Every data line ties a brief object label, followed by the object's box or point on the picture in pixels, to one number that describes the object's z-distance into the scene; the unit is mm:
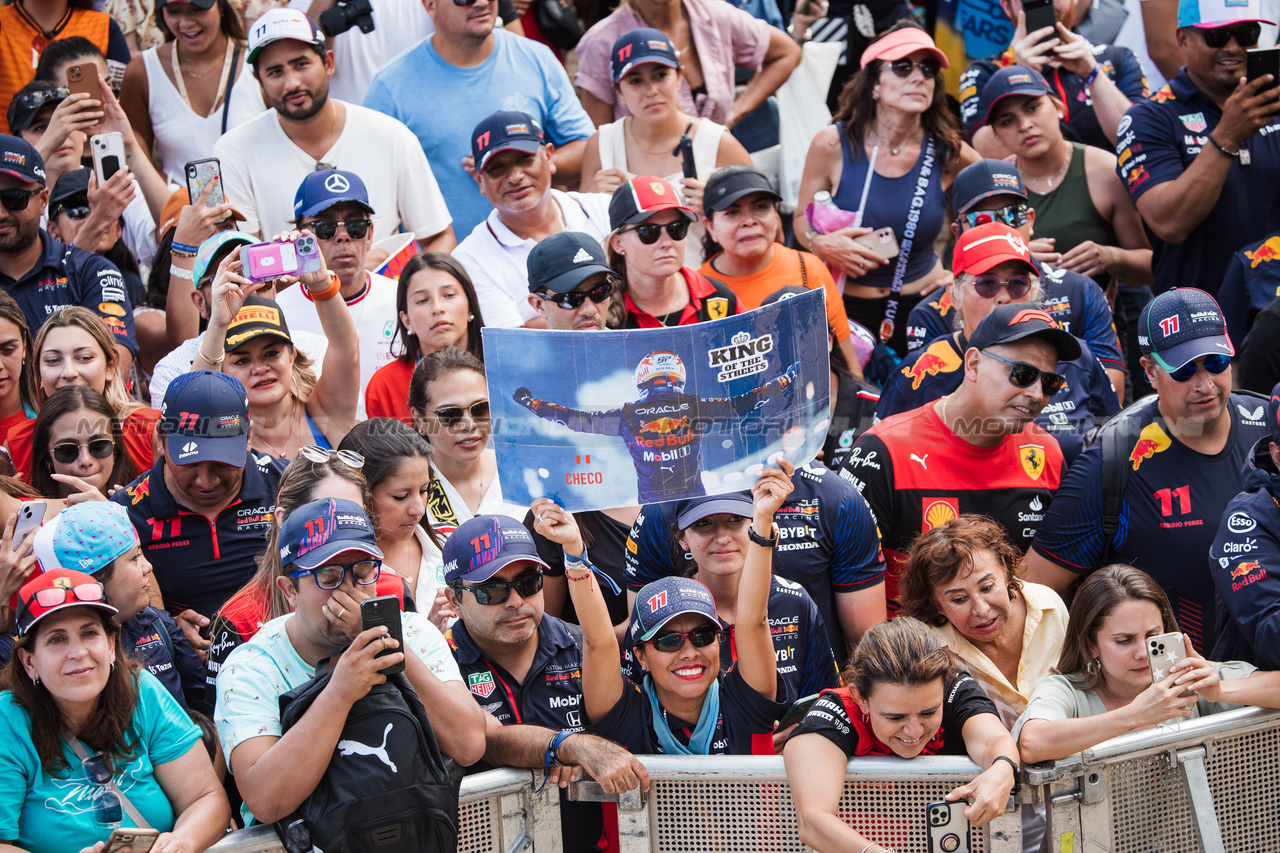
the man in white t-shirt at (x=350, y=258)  12062
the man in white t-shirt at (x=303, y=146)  13453
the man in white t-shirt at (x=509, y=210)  12930
